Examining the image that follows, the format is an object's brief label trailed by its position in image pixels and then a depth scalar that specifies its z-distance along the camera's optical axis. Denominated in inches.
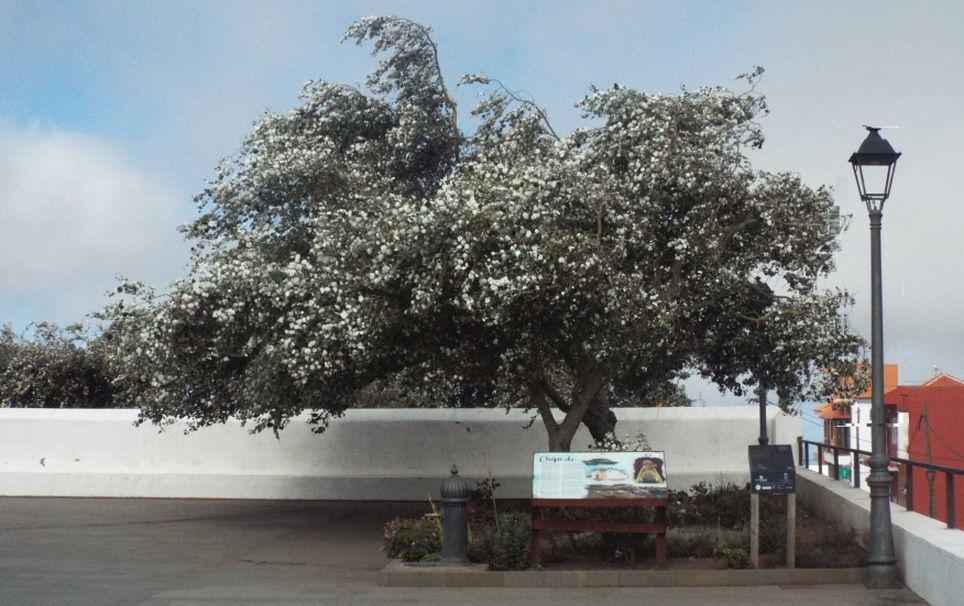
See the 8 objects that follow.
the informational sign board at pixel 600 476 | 471.2
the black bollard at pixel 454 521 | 469.7
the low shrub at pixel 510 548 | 470.0
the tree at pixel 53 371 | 1158.3
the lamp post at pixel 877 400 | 430.6
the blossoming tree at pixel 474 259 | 495.8
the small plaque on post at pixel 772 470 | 465.7
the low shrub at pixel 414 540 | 490.9
